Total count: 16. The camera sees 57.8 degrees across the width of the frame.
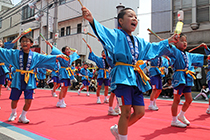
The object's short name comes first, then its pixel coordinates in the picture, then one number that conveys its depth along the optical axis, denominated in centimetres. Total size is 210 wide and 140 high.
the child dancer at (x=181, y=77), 370
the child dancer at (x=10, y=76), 1202
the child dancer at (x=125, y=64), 233
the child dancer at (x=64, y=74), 584
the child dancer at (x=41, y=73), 1092
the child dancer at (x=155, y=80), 561
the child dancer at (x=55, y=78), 894
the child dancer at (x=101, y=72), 589
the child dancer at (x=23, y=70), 380
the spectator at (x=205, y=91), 857
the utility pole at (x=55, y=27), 1359
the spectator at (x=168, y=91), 948
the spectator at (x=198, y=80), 1083
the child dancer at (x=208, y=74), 514
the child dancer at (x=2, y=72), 590
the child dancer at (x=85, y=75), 1059
